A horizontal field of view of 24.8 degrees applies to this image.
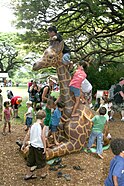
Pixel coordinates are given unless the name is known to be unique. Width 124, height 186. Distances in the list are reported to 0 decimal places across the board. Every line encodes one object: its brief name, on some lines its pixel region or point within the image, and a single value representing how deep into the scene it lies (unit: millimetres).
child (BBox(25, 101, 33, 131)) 8414
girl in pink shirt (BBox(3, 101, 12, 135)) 8633
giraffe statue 6277
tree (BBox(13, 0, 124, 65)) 12555
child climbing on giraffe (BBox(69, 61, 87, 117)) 6483
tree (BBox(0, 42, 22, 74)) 43031
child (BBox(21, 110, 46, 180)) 5578
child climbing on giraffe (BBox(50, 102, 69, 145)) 6379
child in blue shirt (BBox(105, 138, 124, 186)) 3430
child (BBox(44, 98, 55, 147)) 6939
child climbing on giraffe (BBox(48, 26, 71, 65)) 6422
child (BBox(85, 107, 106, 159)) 6416
